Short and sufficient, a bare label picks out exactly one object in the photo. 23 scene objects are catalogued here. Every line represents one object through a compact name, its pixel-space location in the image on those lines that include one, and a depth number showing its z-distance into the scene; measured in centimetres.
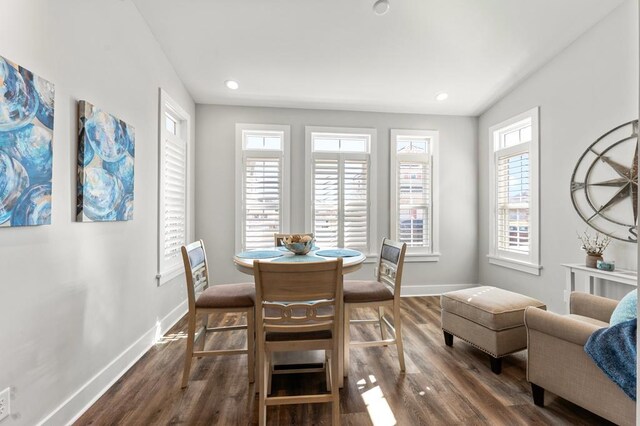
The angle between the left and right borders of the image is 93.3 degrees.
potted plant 267
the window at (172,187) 296
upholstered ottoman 226
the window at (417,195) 427
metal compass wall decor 250
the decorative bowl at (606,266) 251
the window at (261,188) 401
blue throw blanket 144
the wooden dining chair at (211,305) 209
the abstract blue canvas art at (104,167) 182
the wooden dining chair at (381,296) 220
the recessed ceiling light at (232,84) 353
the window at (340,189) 411
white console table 236
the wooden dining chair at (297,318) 156
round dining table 205
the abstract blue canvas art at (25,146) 130
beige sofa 154
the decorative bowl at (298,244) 231
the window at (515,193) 345
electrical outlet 132
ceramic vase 265
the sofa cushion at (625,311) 154
